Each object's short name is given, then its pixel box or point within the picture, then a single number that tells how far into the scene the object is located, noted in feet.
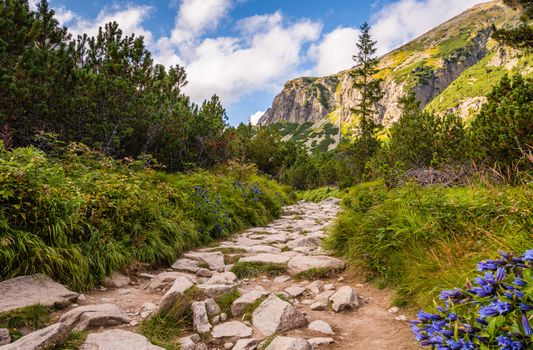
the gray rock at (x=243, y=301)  11.46
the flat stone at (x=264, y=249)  20.74
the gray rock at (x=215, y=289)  12.02
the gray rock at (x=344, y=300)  11.91
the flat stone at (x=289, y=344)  8.34
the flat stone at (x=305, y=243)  21.68
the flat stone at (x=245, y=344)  9.04
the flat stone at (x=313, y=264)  16.02
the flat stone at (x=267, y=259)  17.56
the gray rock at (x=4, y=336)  8.11
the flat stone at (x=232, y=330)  9.87
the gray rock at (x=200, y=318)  10.18
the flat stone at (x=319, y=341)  9.14
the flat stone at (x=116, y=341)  8.23
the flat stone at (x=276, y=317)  9.98
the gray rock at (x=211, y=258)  17.43
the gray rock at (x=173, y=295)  10.50
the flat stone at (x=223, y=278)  14.61
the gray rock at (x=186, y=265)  16.57
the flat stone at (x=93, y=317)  9.40
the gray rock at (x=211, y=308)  11.10
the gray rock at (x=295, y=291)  13.51
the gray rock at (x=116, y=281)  13.62
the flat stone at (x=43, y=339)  7.26
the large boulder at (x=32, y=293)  9.88
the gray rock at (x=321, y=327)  10.03
